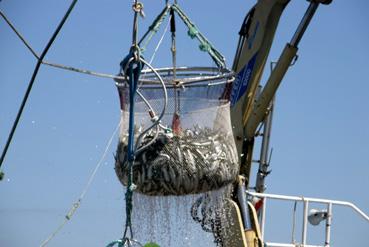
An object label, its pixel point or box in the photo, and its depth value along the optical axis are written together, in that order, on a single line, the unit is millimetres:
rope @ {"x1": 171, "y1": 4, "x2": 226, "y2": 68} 14406
